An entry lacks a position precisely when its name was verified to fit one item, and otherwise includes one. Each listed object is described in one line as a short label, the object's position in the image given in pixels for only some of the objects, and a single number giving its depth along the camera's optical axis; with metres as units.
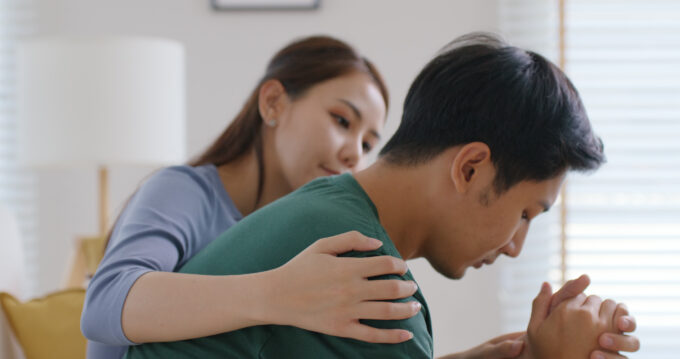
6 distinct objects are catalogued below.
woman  0.85
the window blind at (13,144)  2.91
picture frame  2.86
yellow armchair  1.62
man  0.94
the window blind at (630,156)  2.78
